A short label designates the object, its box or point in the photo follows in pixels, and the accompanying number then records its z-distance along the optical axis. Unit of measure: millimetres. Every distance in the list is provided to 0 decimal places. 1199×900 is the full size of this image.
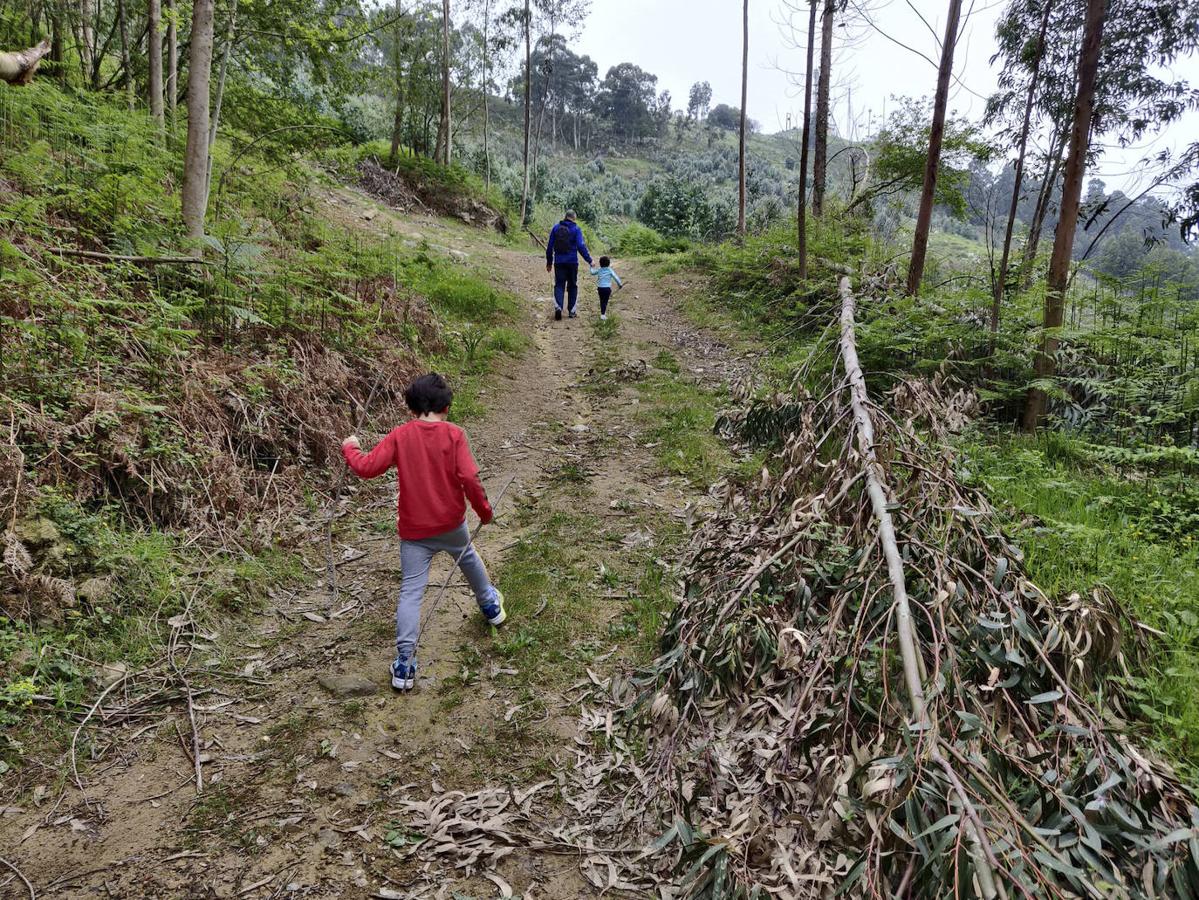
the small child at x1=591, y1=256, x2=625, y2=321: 12828
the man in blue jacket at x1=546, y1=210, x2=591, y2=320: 12406
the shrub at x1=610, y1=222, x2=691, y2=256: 26594
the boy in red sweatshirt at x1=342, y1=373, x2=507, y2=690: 4008
